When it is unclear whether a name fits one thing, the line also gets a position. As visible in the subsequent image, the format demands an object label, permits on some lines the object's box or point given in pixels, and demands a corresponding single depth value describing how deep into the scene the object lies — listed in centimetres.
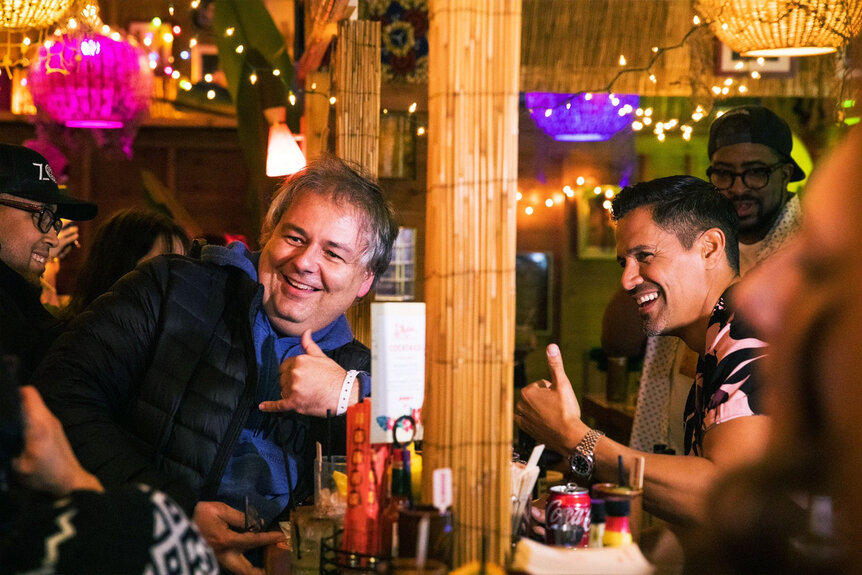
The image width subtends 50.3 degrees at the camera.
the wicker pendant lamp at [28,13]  409
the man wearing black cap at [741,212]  361
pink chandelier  486
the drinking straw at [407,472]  160
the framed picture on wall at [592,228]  754
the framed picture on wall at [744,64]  523
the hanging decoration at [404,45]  552
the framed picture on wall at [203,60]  719
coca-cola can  173
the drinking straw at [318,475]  191
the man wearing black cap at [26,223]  310
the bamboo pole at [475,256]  148
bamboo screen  500
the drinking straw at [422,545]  129
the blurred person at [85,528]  106
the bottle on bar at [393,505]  160
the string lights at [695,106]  471
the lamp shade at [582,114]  557
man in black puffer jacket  212
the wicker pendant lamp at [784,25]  371
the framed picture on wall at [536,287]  748
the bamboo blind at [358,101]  319
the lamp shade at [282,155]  521
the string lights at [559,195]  737
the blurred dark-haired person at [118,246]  354
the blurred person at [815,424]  94
